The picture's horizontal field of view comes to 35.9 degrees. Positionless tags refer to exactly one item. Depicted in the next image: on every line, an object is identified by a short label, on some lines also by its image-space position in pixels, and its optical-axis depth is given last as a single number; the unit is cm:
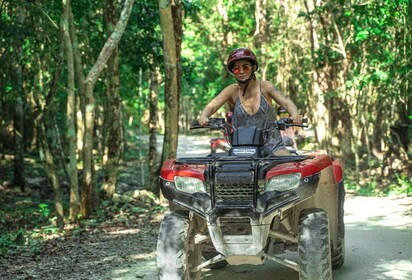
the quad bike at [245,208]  509
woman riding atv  616
